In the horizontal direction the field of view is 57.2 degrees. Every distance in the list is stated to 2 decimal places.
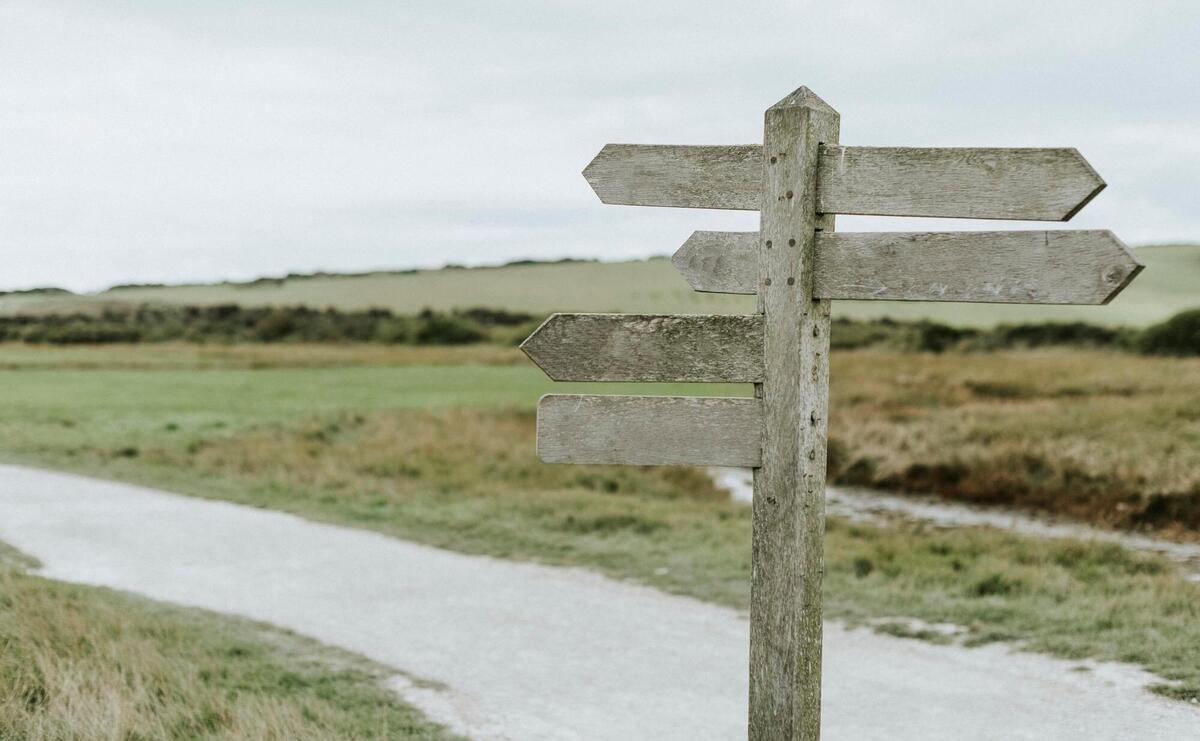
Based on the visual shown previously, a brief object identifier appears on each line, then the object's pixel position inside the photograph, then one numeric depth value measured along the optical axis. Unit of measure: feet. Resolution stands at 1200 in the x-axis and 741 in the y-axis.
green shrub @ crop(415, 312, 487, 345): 211.61
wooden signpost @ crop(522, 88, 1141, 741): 14.11
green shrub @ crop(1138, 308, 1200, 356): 133.69
